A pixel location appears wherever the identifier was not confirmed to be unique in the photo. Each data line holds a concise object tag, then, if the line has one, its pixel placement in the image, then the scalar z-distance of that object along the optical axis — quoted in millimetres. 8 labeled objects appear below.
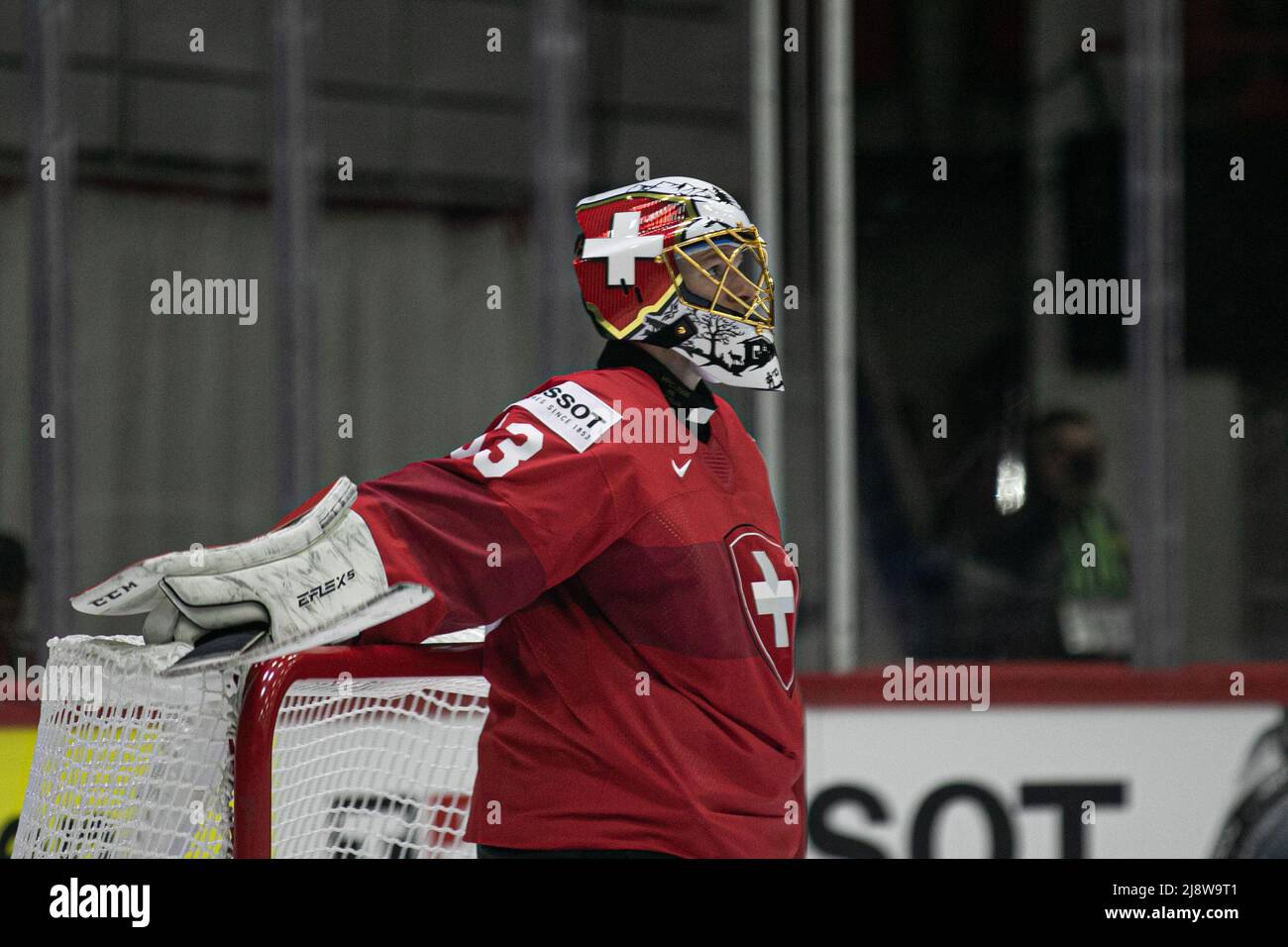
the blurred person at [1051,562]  8594
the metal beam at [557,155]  8578
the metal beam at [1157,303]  8562
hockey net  3600
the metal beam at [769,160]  8617
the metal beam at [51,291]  8312
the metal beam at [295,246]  8539
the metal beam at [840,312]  8703
